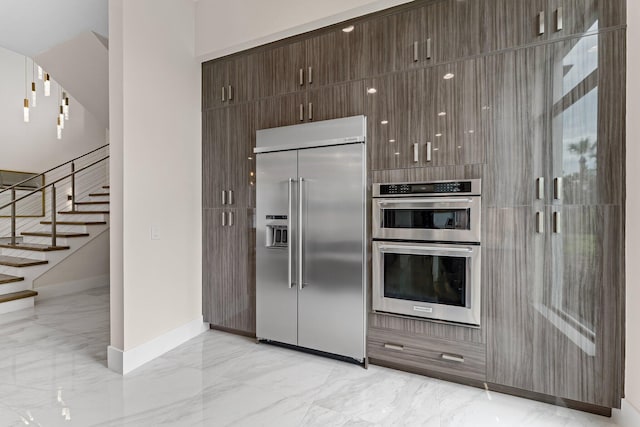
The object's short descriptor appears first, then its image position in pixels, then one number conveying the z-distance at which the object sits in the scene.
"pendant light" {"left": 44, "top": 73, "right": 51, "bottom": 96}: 4.57
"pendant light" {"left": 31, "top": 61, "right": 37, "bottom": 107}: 6.32
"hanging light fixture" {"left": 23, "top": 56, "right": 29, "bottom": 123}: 6.32
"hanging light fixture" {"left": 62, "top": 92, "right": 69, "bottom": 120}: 5.43
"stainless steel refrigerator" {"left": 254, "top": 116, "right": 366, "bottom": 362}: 2.54
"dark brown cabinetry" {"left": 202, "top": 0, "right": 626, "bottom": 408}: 1.90
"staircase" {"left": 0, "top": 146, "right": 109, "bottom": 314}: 4.13
